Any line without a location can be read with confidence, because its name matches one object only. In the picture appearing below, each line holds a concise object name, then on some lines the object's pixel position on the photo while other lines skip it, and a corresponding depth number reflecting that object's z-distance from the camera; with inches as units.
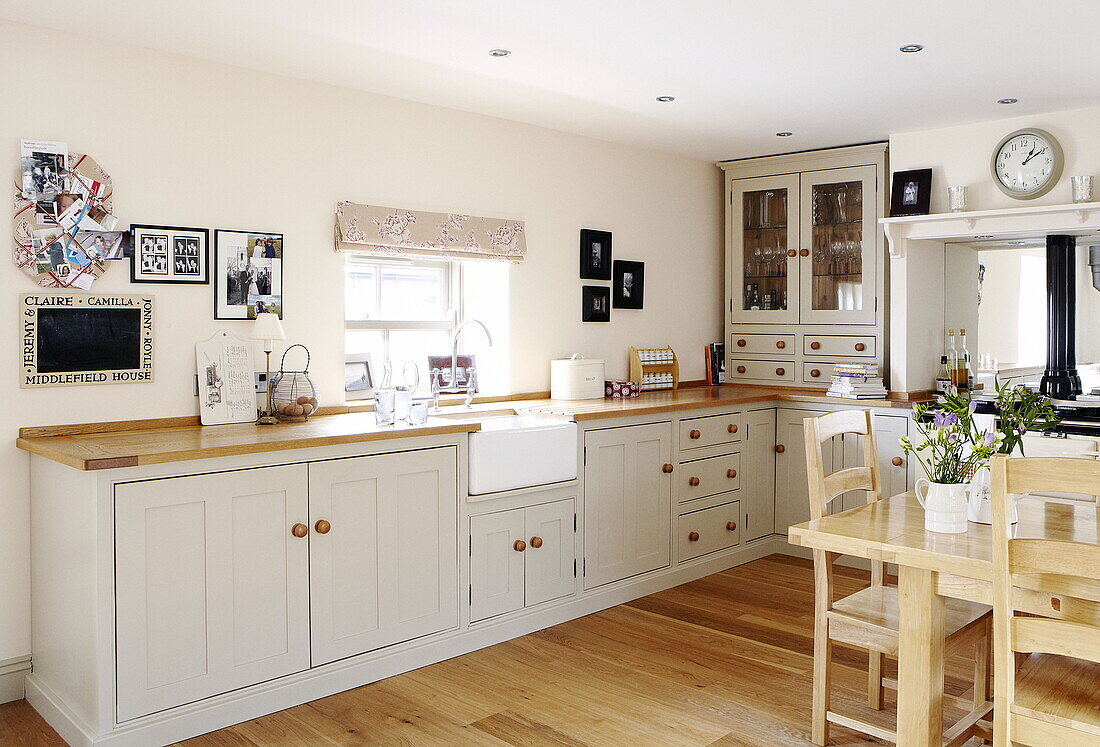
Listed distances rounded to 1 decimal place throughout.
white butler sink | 141.3
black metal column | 174.1
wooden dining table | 88.8
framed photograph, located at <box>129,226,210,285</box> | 129.8
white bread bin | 181.0
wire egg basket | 141.9
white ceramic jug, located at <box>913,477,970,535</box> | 96.6
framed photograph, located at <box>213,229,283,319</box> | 138.0
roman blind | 152.3
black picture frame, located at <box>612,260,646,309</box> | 199.2
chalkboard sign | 121.6
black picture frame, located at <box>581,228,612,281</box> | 191.0
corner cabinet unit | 197.6
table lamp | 136.3
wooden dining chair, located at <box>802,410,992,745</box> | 104.0
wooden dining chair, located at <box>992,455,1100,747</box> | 76.3
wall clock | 167.2
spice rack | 200.1
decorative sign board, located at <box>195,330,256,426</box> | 135.3
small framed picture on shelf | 181.5
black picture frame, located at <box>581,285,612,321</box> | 191.9
